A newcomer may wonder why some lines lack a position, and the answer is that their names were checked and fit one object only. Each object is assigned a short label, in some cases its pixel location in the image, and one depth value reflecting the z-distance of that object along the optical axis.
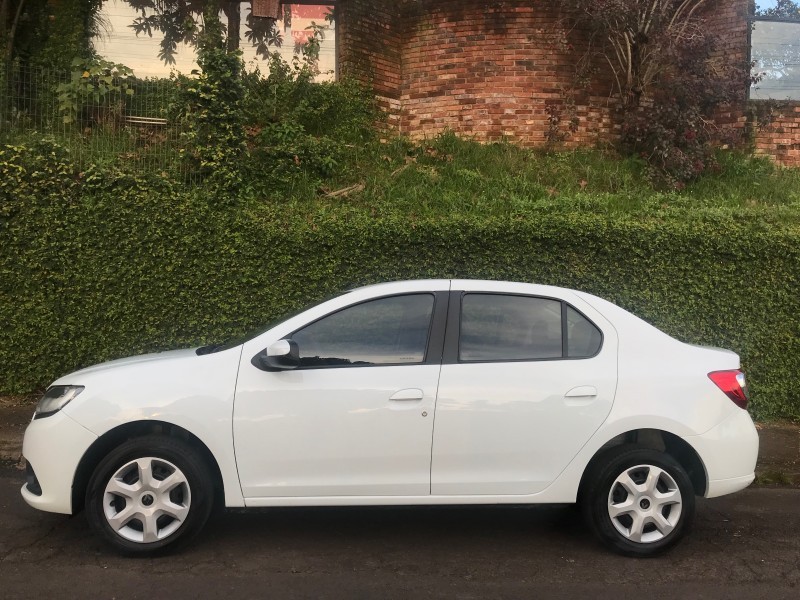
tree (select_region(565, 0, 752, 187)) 9.37
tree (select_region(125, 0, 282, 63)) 10.41
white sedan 4.02
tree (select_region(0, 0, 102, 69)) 9.59
